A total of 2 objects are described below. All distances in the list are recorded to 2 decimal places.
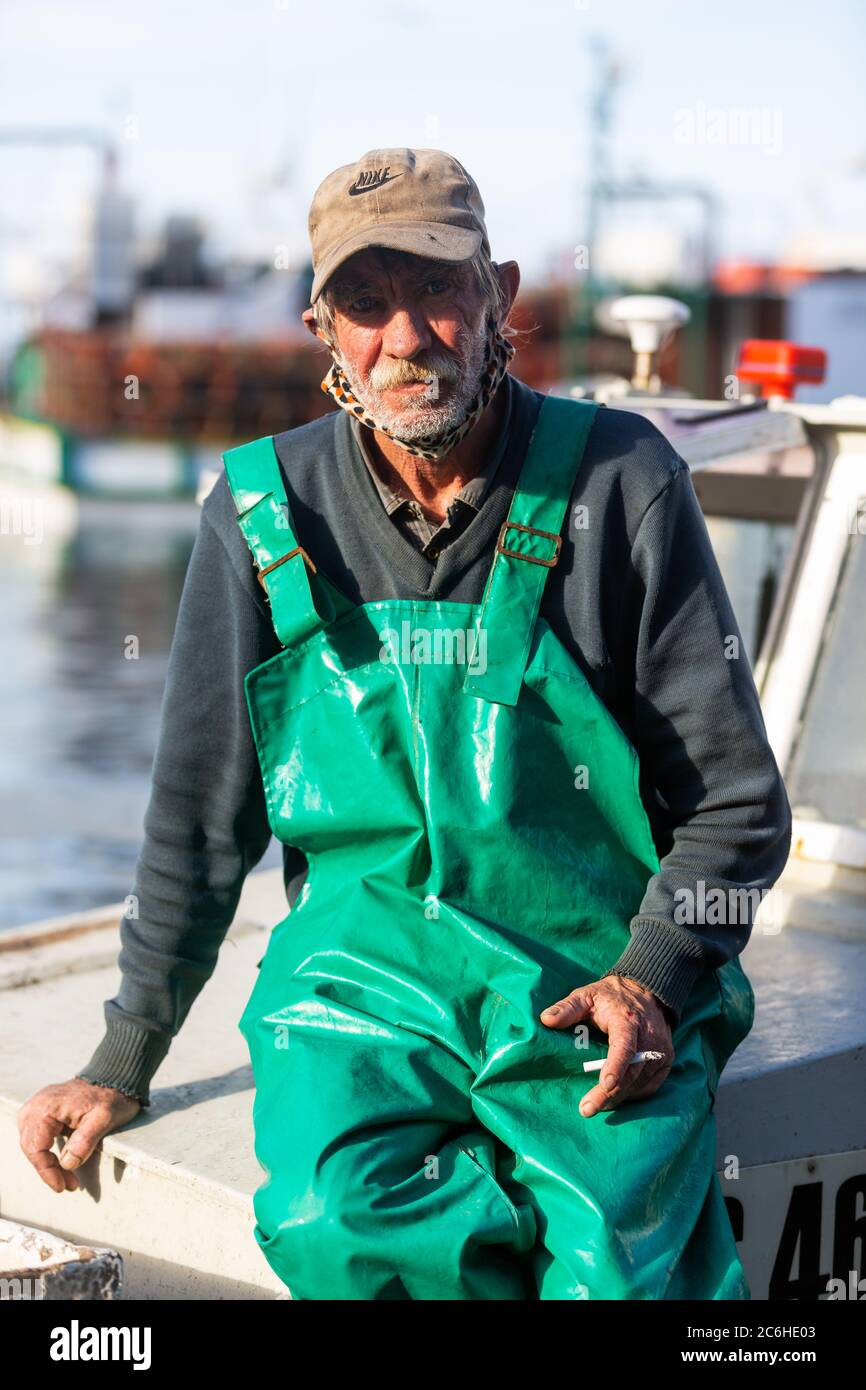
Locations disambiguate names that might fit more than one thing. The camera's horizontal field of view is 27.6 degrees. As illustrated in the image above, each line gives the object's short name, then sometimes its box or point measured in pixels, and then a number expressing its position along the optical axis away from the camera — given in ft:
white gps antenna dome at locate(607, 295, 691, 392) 15.29
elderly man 8.08
